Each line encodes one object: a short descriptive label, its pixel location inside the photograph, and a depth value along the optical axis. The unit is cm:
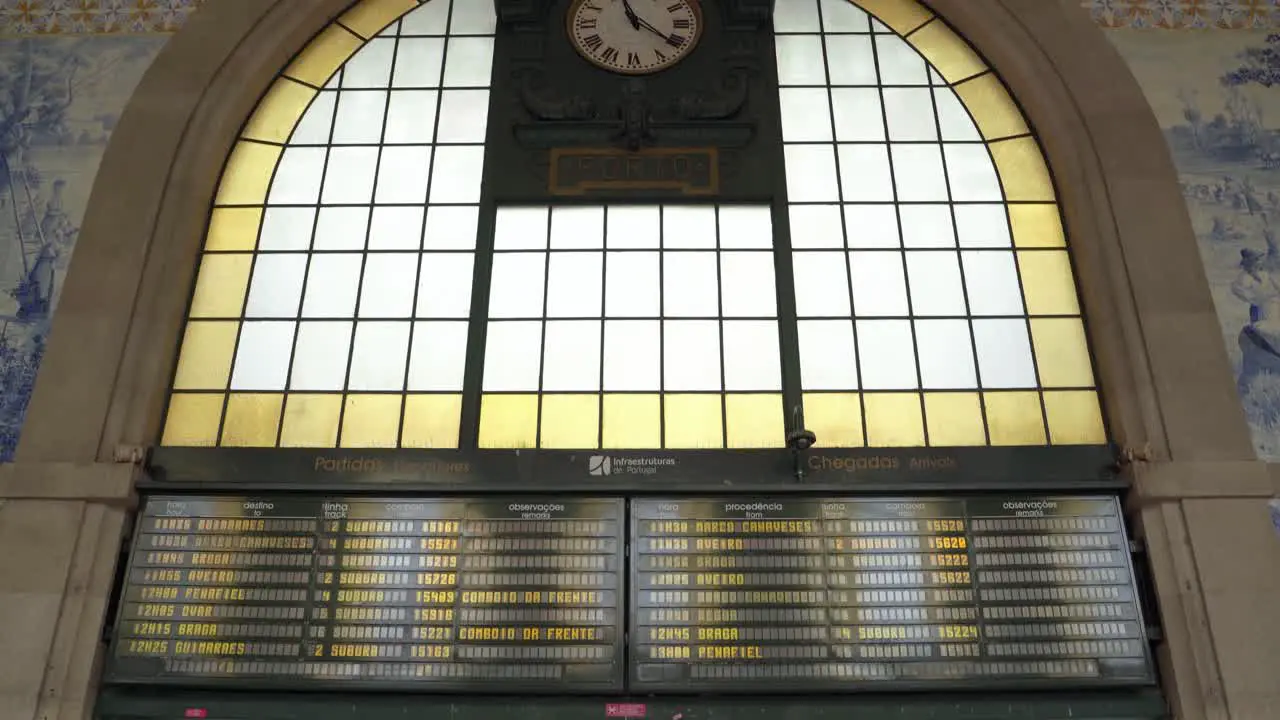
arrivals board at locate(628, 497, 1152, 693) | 653
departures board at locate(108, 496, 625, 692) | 655
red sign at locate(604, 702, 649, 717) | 648
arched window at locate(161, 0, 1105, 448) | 757
